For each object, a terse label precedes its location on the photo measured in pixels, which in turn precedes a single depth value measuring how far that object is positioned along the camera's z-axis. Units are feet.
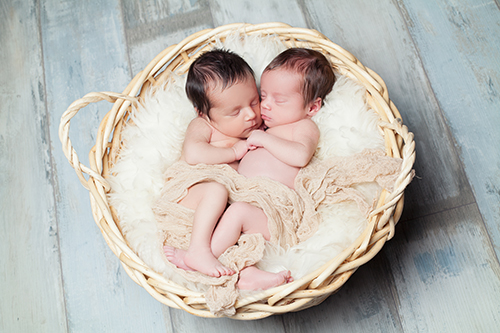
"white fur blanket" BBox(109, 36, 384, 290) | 3.49
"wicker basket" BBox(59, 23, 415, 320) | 3.00
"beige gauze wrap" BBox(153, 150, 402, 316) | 3.49
